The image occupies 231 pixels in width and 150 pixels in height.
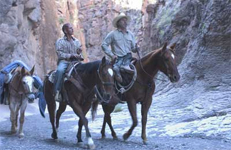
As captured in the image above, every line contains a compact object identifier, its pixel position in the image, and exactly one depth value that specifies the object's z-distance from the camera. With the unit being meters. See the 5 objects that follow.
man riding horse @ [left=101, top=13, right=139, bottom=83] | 8.58
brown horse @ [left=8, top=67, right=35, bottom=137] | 9.25
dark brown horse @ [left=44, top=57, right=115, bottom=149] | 6.92
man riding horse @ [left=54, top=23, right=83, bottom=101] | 7.84
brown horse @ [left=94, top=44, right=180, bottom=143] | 7.88
